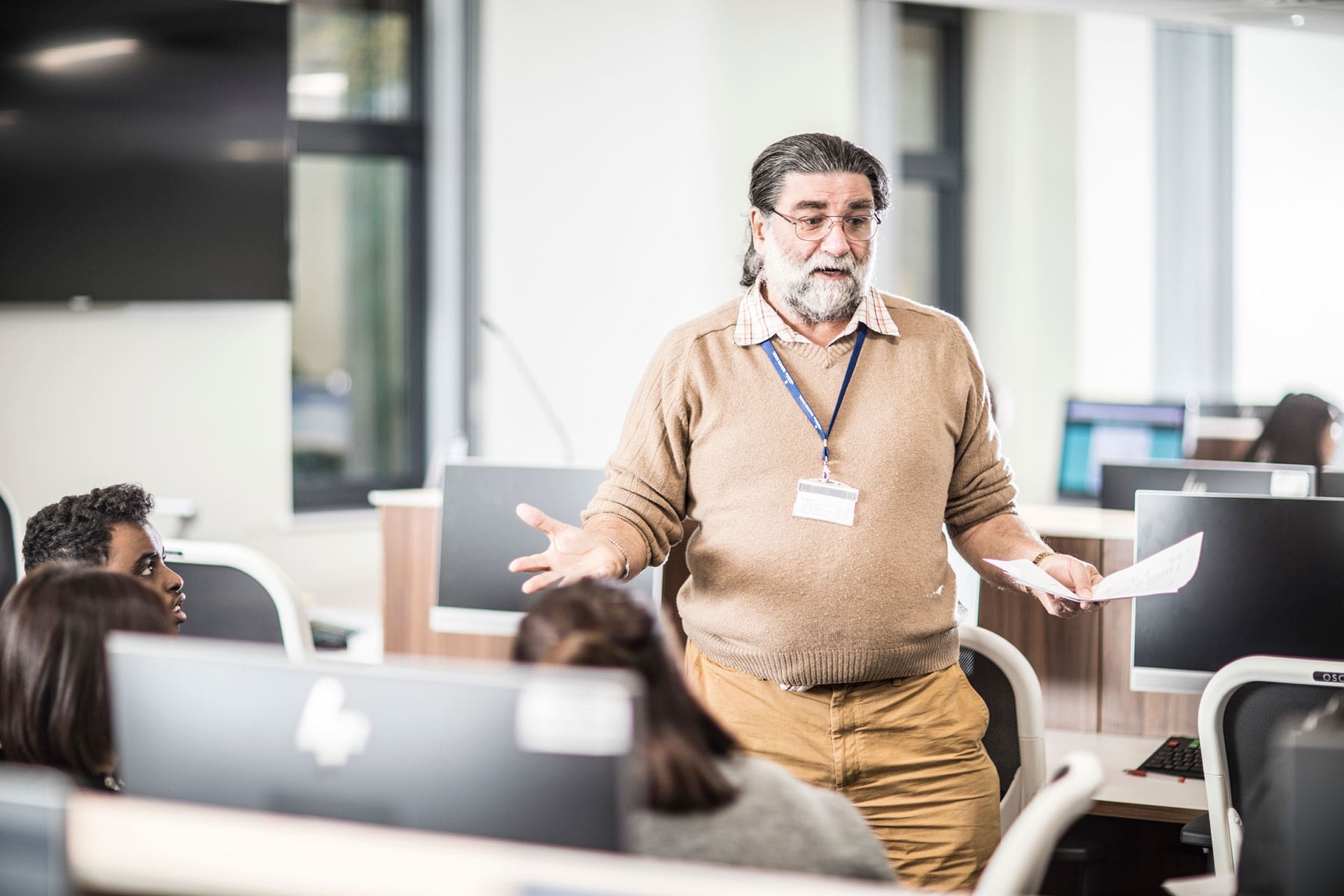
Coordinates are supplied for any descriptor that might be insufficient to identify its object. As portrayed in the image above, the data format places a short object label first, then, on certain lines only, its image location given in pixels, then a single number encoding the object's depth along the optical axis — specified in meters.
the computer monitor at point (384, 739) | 1.77
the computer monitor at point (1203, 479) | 5.71
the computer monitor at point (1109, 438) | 9.69
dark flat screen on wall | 8.07
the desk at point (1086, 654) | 5.32
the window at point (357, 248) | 10.37
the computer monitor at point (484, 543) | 5.64
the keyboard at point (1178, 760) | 4.79
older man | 3.87
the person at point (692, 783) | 2.19
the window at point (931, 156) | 13.70
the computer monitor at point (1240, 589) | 4.67
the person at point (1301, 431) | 7.68
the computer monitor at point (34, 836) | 1.73
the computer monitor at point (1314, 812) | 1.75
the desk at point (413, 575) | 6.40
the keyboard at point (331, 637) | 6.69
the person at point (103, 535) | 3.92
